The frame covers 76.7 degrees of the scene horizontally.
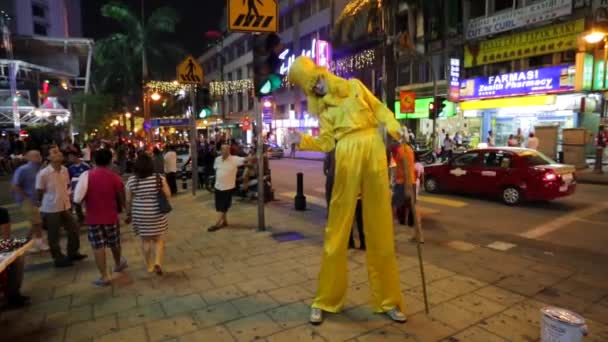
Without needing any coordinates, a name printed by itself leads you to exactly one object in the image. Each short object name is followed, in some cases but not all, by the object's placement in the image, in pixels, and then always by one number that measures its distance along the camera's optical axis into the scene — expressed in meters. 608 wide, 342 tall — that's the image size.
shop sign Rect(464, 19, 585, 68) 17.44
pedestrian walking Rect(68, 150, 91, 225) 7.98
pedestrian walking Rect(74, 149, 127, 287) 4.66
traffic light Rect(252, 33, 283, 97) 6.54
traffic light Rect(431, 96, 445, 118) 16.52
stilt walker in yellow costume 3.62
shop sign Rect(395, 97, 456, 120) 22.94
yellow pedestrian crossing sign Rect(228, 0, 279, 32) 6.38
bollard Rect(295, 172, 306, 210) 9.34
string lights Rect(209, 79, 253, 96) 28.09
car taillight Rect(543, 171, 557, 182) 8.86
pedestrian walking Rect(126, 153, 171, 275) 4.95
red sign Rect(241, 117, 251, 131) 33.56
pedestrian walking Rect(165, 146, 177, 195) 11.77
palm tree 27.58
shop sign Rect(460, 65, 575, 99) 16.83
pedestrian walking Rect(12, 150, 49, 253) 5.89
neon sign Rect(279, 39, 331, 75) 27.97
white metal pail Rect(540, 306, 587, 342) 2.73
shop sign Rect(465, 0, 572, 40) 17.44
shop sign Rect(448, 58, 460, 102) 21.56
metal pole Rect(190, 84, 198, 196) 11.76
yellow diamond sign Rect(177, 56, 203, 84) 10.79
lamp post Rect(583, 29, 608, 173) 12.97
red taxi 8.93
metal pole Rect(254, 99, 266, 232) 7.12
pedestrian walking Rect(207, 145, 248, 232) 7.54
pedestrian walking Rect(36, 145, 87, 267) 5.45
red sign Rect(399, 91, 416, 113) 17.08
